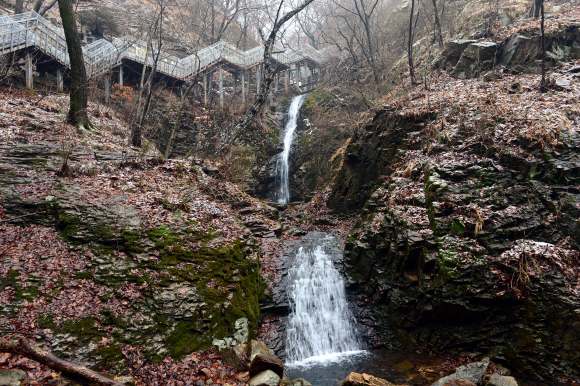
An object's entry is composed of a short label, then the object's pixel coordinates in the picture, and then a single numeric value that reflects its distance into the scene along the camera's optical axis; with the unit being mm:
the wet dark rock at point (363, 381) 4805
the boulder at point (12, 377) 3127
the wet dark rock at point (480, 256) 5324
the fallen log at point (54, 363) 3197
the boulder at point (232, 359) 4980
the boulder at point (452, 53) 12734
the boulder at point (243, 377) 4696
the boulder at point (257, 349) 5252
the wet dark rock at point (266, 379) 4426
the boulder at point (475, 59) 11656
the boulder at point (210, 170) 10570
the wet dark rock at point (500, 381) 4418
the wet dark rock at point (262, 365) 4746
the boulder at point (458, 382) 4418
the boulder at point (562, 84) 8844
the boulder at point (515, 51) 11031
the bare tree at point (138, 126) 12023
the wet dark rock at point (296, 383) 4653
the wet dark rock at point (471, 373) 4734
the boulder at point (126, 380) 3876
